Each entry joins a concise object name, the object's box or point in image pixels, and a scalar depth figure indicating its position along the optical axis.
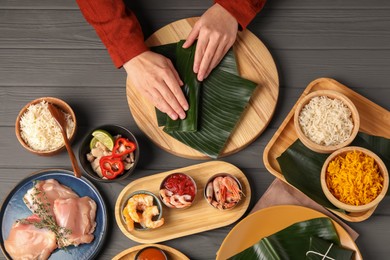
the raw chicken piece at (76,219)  1.99
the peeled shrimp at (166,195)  2.00
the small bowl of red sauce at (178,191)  1.99
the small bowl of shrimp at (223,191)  1.99
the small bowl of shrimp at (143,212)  1.98
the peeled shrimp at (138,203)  1.99
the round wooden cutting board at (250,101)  2.10
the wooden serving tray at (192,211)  2.03
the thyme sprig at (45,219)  1.98
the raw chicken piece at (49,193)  2.04
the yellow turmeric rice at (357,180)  1.88
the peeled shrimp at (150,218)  1.97
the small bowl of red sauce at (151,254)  1.95
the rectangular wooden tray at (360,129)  2.08
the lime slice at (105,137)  2.06
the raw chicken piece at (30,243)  1.98
